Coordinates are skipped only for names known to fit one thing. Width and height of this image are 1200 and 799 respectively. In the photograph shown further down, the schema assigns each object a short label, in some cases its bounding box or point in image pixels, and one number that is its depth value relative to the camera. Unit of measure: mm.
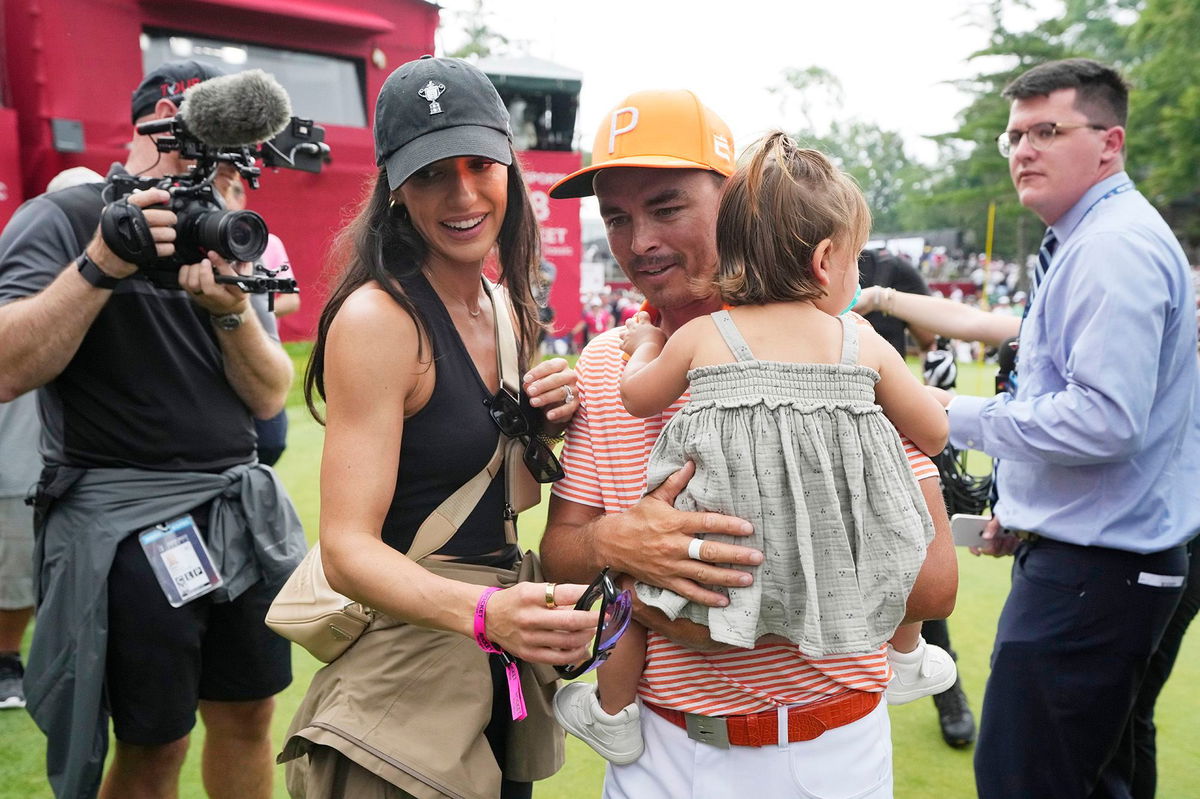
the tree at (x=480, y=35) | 37188
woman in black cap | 1607
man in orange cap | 1615
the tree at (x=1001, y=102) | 35000
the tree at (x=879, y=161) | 73625
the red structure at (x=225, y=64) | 7676
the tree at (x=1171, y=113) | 27125
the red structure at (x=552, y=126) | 14719
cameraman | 2334
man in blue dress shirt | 2322
